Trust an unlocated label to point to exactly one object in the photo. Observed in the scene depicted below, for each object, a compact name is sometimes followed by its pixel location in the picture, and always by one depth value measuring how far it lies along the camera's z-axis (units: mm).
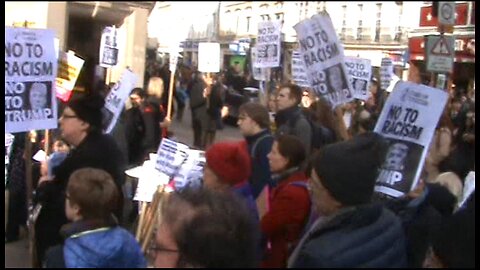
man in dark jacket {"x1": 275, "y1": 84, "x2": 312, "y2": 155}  6488
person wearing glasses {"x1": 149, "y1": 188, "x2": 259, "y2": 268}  1976
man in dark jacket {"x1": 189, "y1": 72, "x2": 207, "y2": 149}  12805
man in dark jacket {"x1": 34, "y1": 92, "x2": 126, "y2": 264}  4133
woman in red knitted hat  3721
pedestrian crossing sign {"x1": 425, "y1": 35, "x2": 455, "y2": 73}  6367
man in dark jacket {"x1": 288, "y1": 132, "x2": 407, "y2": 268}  2330
